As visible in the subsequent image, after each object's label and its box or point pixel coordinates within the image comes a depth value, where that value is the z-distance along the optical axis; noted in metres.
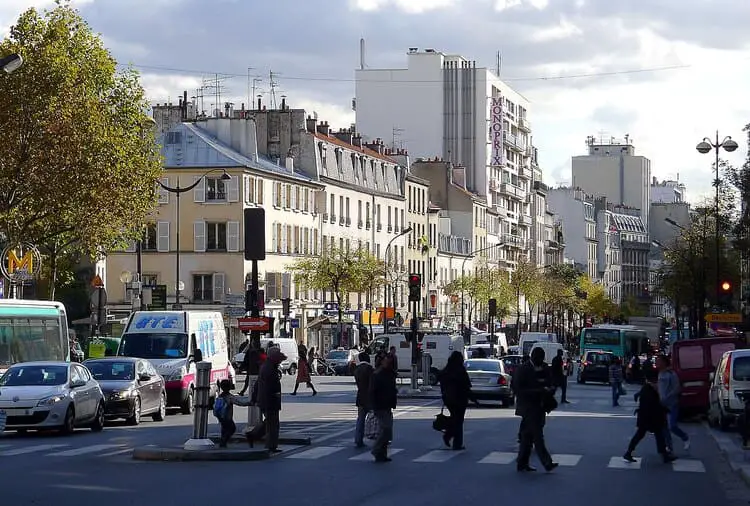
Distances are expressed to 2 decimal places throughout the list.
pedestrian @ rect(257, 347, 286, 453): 24.30
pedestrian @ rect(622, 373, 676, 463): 24.73
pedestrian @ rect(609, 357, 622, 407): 49.31
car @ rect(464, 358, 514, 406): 45.41
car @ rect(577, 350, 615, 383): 72.81
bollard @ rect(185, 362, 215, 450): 23.83
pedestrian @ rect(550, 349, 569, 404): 45.51
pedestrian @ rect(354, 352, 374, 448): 27.09
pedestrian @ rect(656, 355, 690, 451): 27.84
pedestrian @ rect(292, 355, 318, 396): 51.57
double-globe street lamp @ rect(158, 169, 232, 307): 59.66
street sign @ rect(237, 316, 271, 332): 26.28
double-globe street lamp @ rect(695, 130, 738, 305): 65.25
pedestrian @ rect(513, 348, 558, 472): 22.27
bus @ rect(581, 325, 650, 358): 87.69
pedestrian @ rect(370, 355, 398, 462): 24.00
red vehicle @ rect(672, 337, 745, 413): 39.47
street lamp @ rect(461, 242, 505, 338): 121.88
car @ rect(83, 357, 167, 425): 33.09
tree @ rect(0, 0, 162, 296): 47.72
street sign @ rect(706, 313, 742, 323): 57.10
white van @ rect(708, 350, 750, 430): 31.86
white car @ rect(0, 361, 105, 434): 29.06
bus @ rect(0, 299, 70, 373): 35.44
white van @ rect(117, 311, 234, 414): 38.28
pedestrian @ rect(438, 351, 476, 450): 26.34
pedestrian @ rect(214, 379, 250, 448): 24.61
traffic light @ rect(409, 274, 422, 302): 47.59
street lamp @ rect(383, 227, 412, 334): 83.30
